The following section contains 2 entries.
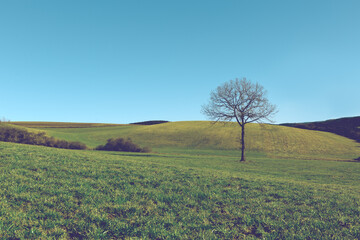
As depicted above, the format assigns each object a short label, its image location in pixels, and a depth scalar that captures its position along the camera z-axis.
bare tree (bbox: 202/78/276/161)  43.97
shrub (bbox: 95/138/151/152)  55.47
